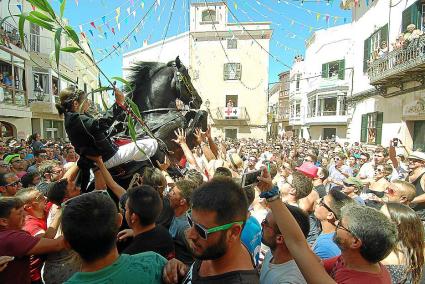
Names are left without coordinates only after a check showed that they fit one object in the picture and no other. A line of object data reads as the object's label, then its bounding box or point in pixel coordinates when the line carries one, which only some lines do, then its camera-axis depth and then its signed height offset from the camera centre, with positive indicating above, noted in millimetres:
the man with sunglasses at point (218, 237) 1466 -566
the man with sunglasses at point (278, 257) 1736 -825
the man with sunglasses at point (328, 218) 2619 -887
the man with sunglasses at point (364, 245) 1801 -735
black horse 4348 +403
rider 2807 -75
